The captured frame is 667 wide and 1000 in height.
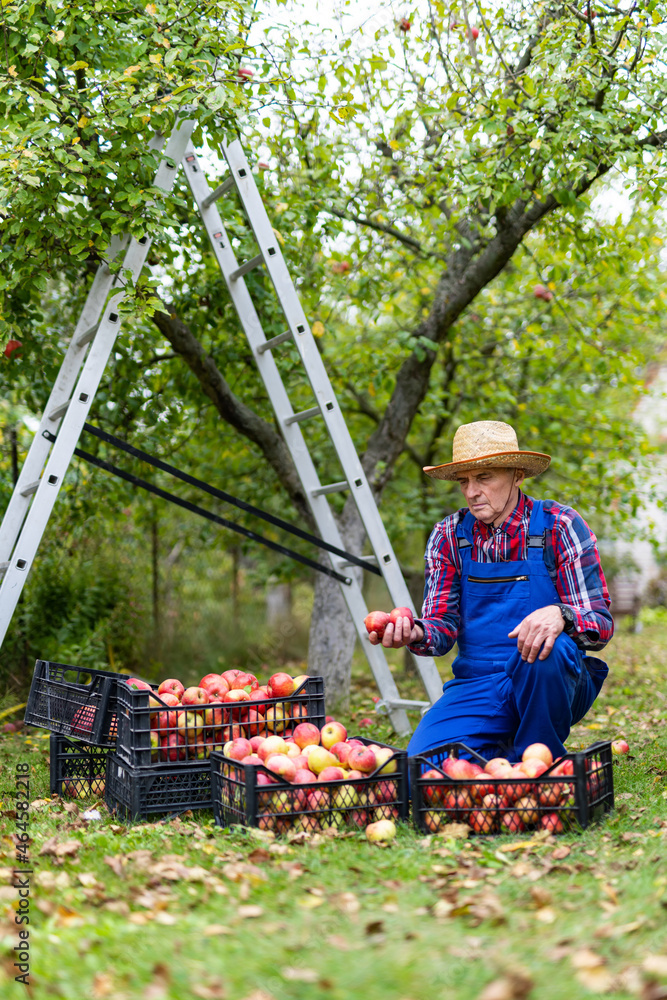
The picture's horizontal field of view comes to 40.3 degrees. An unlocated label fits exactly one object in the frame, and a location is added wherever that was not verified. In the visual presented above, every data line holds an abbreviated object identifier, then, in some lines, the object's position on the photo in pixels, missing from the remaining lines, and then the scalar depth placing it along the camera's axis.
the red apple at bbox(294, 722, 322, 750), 3.32
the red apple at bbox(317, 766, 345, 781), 3.01
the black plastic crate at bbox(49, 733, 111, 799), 3.83
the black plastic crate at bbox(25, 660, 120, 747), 3.45
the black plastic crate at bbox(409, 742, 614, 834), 2.86
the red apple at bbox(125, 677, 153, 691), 3.34
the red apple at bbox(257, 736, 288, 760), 3.18
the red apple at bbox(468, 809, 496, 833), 2.90
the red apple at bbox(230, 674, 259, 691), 3.68
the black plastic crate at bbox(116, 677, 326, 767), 3.19
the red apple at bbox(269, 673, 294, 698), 3.52
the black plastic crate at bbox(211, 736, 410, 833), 2.92
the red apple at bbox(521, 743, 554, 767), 3.06
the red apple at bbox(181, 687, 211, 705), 3.54
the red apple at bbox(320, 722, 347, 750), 3.29
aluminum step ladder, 4.06
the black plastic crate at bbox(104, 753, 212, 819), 3.19
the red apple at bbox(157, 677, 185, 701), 3.62
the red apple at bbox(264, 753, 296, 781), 3.02
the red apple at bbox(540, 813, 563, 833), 2.89
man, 3.28
